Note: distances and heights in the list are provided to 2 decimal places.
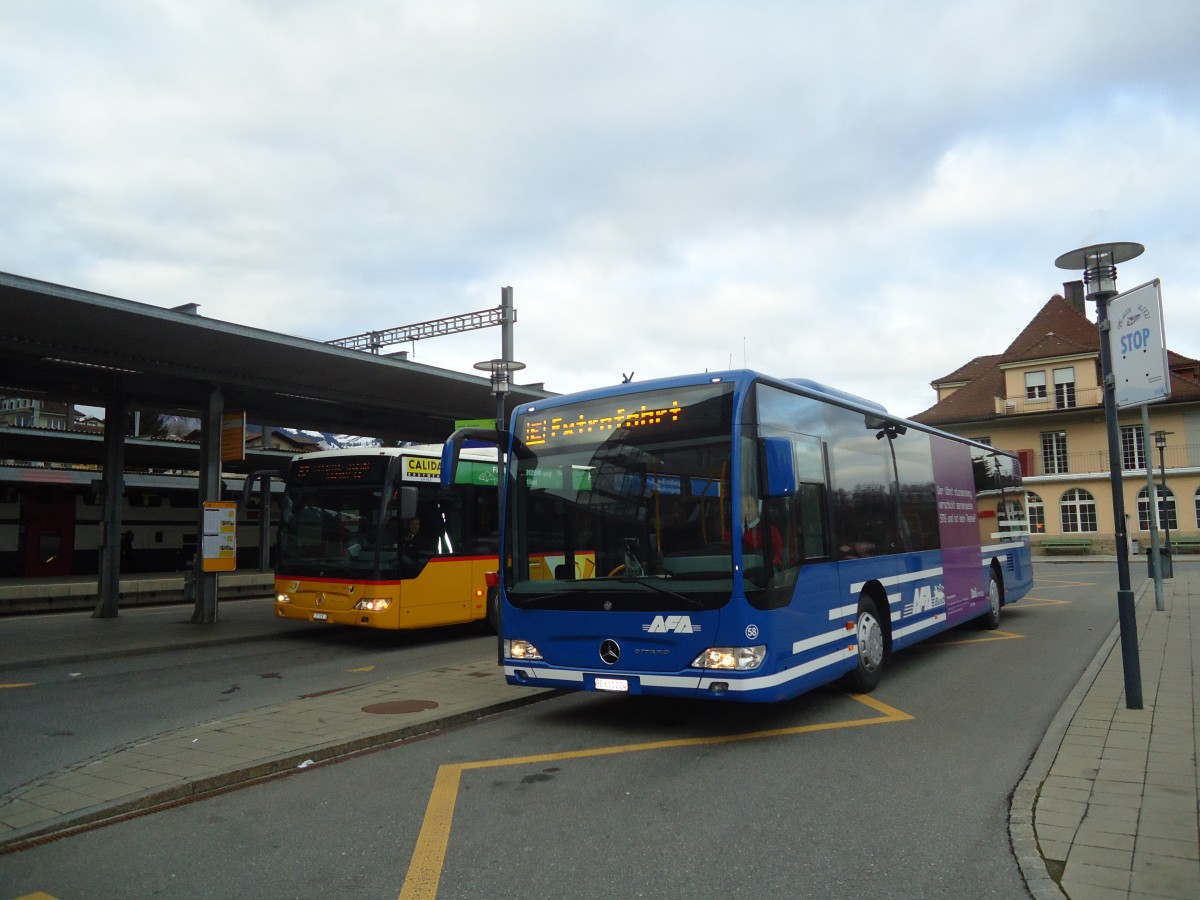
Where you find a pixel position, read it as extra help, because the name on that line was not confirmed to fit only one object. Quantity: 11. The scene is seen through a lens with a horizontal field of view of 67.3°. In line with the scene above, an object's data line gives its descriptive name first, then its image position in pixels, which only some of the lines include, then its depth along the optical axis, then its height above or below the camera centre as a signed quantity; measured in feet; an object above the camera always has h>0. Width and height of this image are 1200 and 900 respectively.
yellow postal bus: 44.91 +0.04
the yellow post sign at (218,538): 58.75 +0.44
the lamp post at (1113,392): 26.45 +4.32
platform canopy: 46.34 +11.32
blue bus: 23.76 -0.14
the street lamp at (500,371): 39.17 +7.38
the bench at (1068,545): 155.33 -2.48
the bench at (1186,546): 147.23 -2.74
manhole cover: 28.68 -5.36
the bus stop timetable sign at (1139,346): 26.89 +5.61
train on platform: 112.88 +3.50
